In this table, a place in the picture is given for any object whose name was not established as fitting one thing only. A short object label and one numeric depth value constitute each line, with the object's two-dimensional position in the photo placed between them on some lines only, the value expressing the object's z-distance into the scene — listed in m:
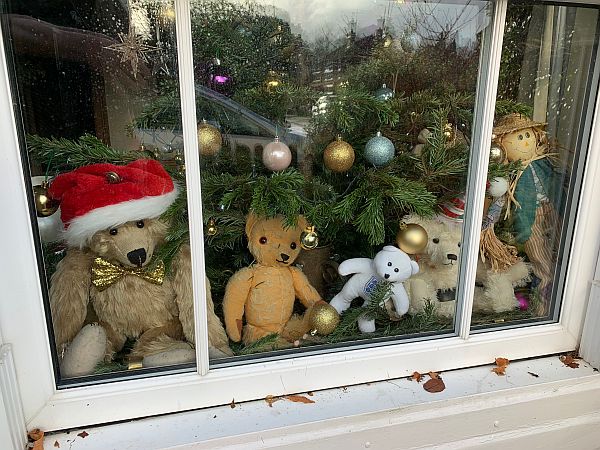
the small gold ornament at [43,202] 0.70
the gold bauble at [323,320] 0.92
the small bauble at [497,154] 0.90
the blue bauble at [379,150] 0.92
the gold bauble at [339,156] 0.91
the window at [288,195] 0.74
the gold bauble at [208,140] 0.78
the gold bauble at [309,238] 0.94
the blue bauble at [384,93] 0.93
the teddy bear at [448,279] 0.95
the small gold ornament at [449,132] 0.91
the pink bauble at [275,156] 0.88
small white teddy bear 0.97
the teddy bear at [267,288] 0.92
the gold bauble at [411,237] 0.98
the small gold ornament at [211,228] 0.83
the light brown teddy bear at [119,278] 0.79
